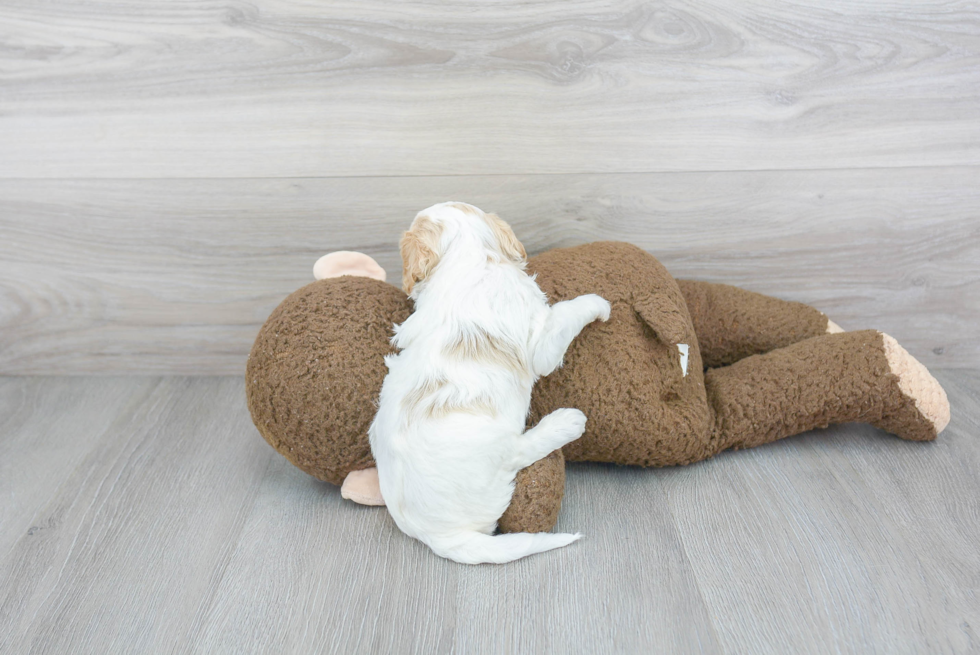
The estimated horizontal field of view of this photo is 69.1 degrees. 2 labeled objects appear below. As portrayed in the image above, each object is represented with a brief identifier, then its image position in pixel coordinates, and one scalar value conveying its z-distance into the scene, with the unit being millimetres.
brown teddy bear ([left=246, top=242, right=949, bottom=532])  1118
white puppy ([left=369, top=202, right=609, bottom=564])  974
